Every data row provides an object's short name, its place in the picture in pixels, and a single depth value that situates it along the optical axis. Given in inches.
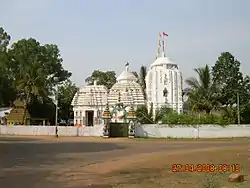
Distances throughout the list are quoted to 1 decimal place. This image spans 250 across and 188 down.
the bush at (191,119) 1685.5
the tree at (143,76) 2564.0
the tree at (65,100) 2878.9
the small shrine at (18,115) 2438.9
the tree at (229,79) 2161.7
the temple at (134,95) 2241.6
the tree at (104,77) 3097.9
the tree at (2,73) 1552.7
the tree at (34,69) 2237.9
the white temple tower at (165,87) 2246.6
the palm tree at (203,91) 1915.6
